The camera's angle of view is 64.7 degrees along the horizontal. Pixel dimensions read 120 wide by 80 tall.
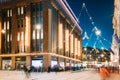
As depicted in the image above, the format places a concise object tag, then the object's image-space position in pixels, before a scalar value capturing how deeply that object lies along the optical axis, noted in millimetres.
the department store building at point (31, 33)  25076
